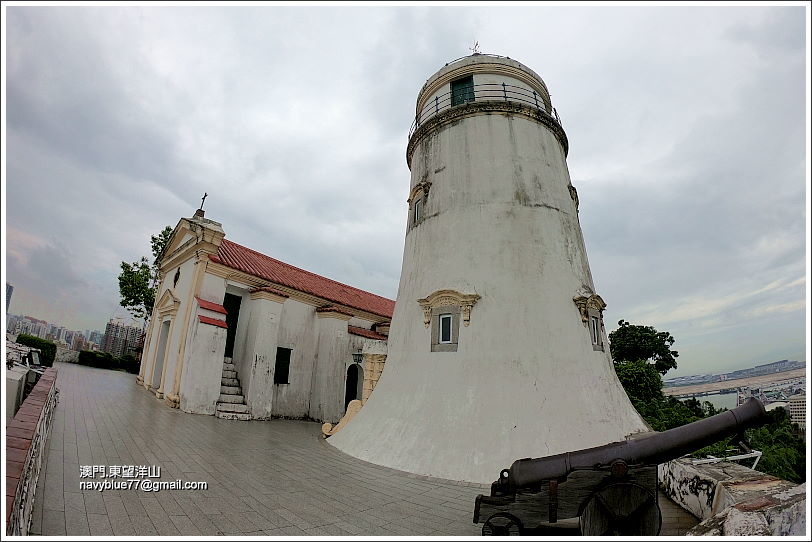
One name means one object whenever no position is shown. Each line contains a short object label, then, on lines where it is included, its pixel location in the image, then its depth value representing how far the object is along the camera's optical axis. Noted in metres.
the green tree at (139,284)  23.78
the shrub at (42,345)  18.50
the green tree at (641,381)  18.98
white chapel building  12.98
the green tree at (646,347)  25.25
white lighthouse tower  7.63
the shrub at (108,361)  25.48
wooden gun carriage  4.09
